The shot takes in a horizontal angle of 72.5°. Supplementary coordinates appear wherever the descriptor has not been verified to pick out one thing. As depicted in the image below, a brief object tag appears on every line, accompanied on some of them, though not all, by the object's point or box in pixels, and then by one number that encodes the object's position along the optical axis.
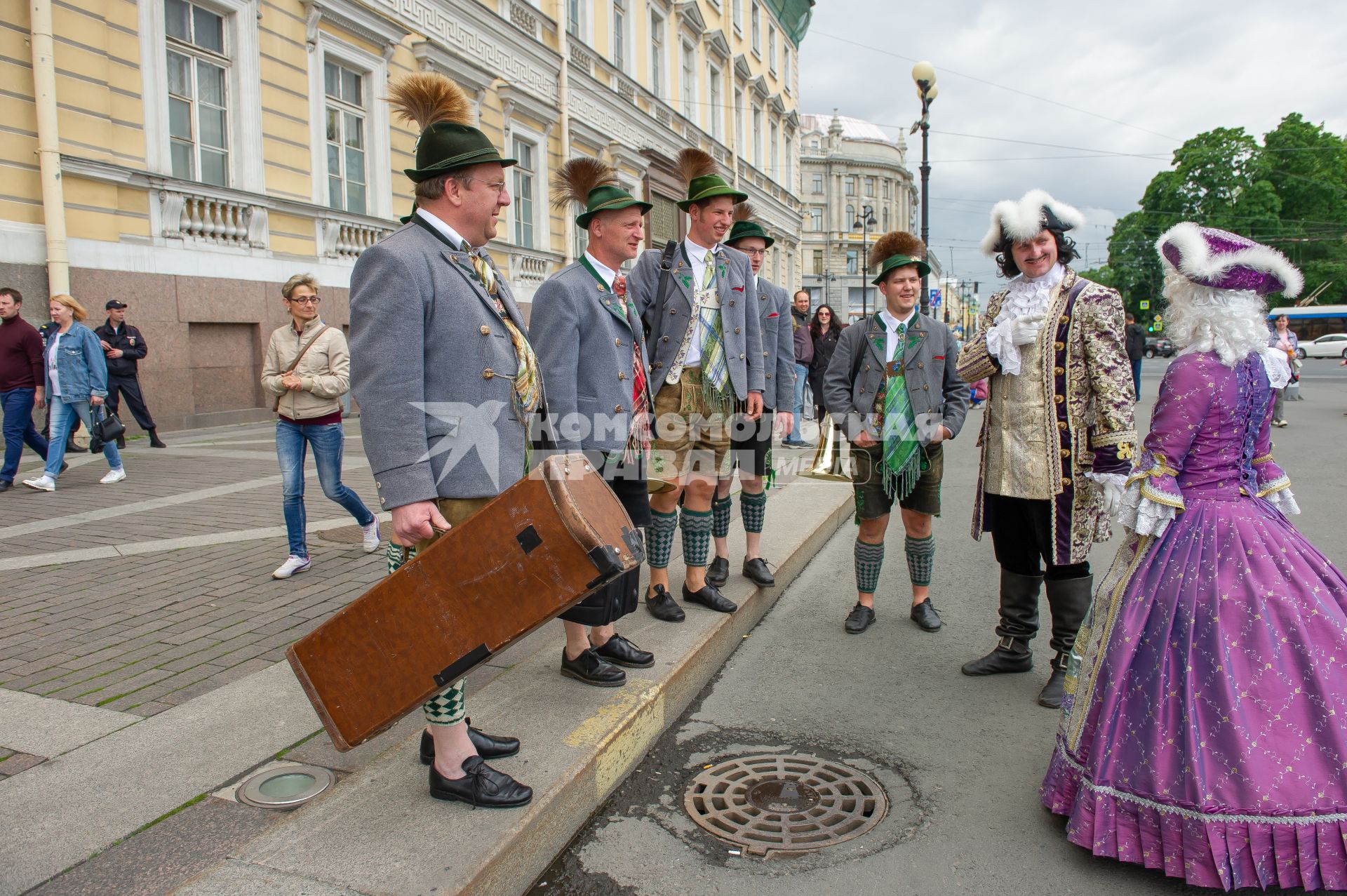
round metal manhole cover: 2.85
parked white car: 52.09
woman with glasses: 5.41
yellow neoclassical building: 10.26
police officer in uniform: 10.39
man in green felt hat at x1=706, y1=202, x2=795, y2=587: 4.99
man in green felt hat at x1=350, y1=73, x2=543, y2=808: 2.52
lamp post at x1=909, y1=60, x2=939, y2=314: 18.55
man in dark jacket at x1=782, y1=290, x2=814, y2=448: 11.82
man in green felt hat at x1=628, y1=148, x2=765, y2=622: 4.47
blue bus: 58.28
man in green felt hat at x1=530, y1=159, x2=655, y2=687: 3.56
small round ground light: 2.79
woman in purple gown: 2.39
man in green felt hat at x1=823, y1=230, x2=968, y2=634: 4.70
